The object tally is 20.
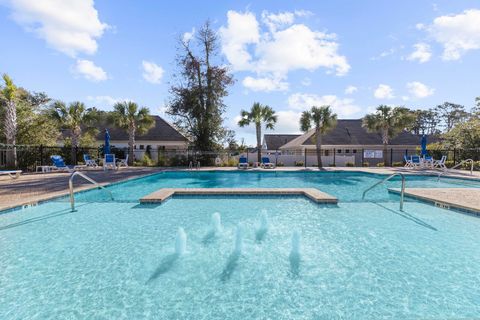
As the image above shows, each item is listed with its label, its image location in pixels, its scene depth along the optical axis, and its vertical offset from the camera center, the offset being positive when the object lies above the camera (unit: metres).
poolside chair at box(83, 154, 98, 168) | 17.88 -0.43
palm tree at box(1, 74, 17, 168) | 16.06 +2.47
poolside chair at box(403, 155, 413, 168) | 19.66 -0.87
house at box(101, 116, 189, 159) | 28.06 +1.76
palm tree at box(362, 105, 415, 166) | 22.00 +2.70
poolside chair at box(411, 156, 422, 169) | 19.00 -0.72
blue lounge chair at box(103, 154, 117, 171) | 17.62 -0.30
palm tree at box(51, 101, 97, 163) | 18.23 +2.87
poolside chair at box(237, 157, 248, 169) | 19.36 -0.69
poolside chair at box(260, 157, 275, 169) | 20.03 -0.90
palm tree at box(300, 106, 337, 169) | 20.62 +2.70
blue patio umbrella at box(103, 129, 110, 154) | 17.88 +0.74
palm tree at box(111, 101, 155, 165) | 20.50 +2.96
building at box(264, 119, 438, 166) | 27.86 +0.91
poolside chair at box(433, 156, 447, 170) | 17.87 -0.91
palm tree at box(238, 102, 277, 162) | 21.78 +3.02
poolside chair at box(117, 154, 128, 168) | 19.73 -0.58
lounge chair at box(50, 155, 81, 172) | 15.34 -0.51
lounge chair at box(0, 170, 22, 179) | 12.68 -0.93
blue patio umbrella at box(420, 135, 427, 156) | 18.62 +0.48
